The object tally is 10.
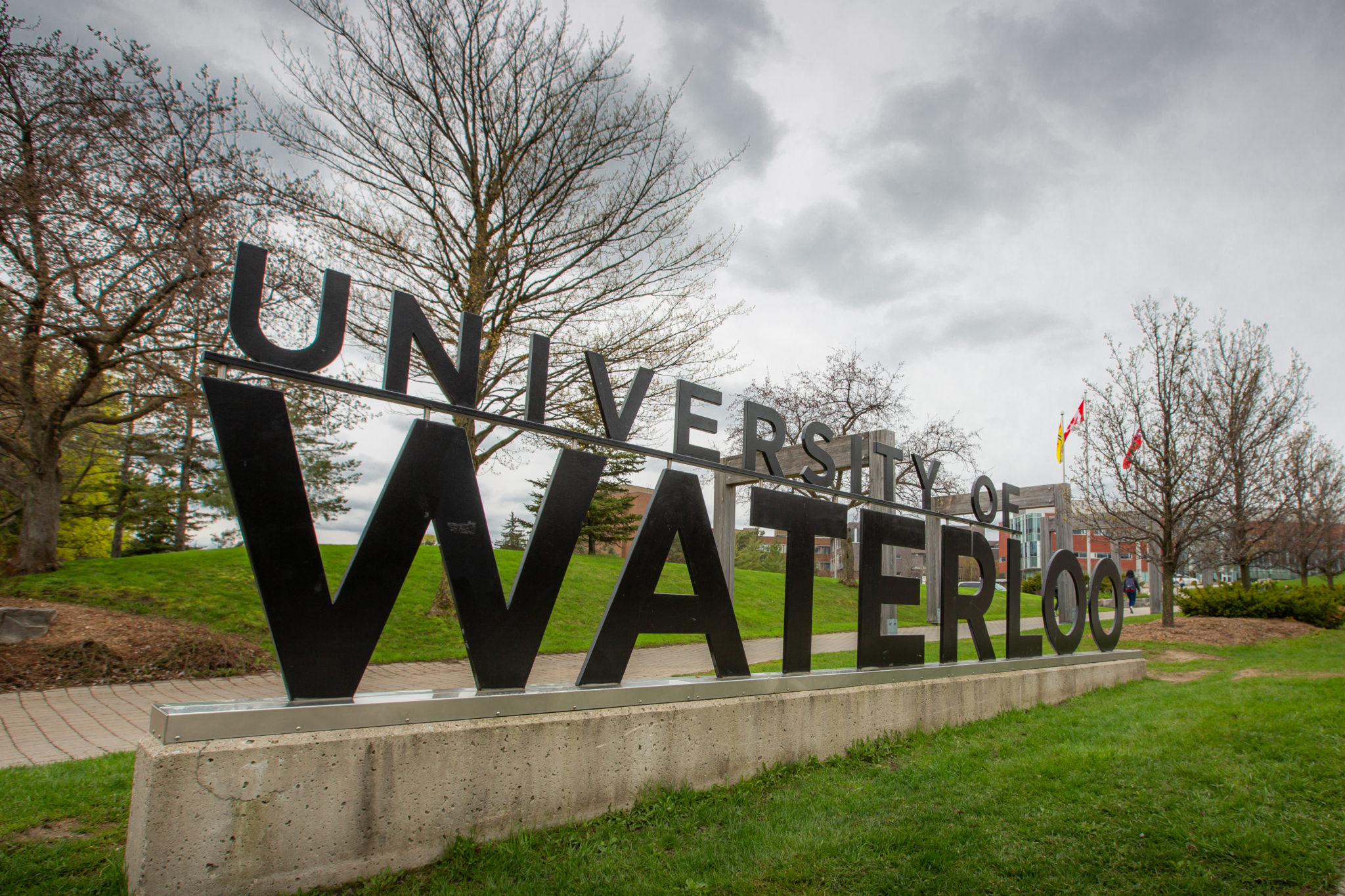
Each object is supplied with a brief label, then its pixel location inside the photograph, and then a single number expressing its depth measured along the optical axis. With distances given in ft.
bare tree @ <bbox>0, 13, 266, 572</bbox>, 31.30
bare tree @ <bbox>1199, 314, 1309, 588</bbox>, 53.52
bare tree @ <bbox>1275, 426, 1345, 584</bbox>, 67.36
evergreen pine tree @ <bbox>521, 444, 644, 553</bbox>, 94.48
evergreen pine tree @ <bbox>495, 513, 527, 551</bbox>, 104.68
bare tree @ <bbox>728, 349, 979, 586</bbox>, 84.99
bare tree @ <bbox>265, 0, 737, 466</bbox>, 37.32
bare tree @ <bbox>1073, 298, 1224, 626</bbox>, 49.32
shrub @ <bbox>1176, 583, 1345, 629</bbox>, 52.31
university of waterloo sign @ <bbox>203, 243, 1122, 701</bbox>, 10.11
